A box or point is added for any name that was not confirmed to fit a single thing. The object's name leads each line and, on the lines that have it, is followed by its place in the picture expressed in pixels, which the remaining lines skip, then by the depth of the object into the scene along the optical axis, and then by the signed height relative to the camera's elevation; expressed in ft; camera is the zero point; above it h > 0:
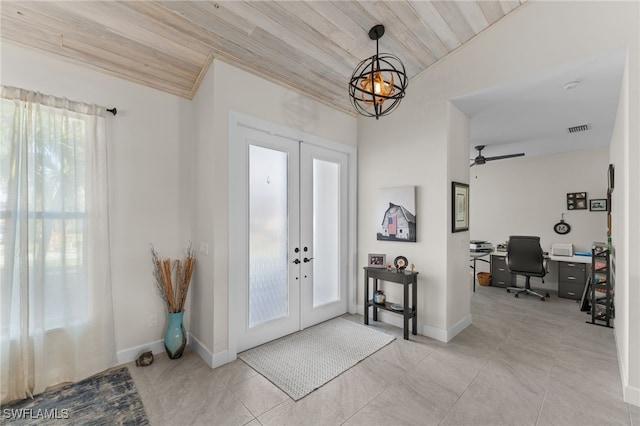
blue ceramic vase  9.20 -4.11
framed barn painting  11.42 -0.06
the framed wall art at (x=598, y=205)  16.12 +0.44
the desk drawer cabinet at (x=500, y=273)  17.90 -3.90
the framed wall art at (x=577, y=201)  16.76 +0.70
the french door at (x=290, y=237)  9.93 -0.96
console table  10.61 -3.19
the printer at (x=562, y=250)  16.51 -2.20
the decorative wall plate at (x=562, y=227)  17.29 -0.91
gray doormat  8.05 -4.78
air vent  12.91 +3.96
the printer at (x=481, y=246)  18.48 -2.25
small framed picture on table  12.05 -2.06
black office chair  15.80 -2.67
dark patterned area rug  6.45 -4.74
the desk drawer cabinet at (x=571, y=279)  15.37 -3.68
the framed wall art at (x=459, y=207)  10.95 +0.23
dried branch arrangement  9.33 -2.24
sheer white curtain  7.00 -0.84
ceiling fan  16.44 +3.35
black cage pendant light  7.52 +3.58
